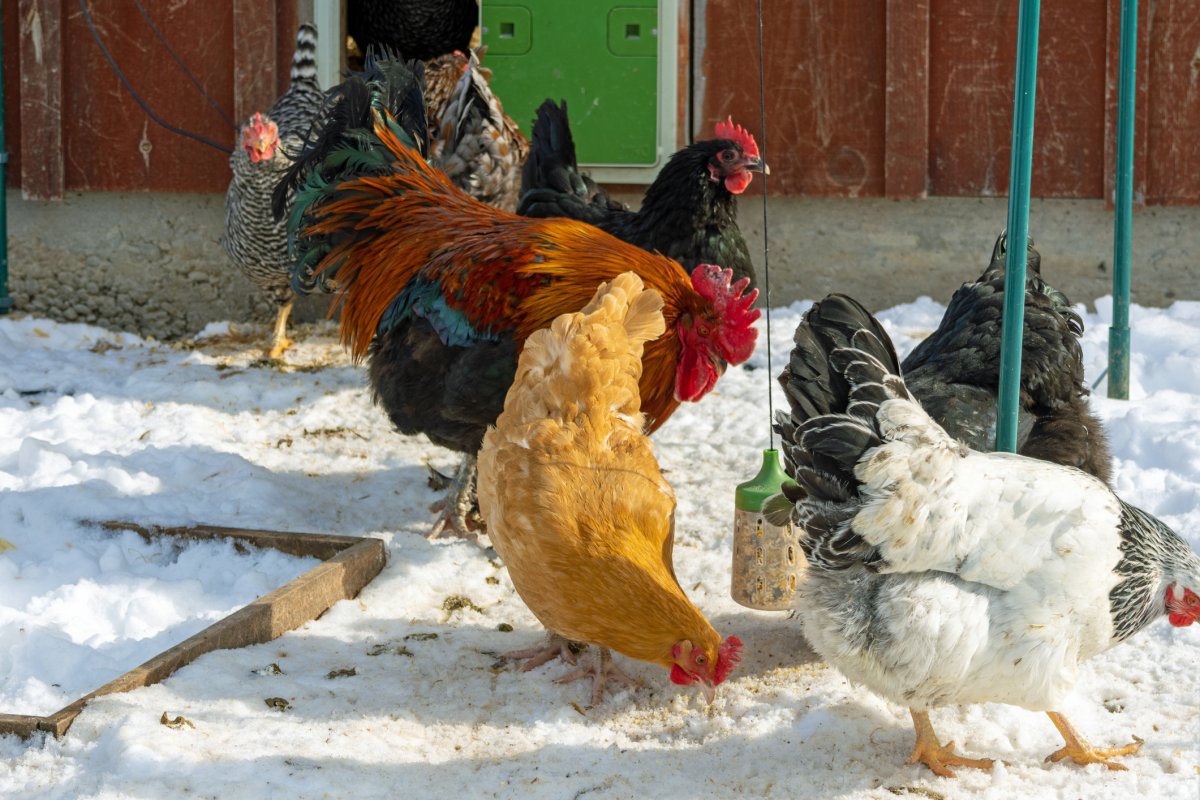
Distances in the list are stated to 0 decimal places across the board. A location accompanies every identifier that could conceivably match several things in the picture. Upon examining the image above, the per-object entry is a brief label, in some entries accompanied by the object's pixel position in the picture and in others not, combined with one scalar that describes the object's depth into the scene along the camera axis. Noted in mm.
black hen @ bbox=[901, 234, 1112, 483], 4008
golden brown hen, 3248
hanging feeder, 4125
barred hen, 7289
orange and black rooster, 4441
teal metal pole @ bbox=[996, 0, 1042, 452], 3324
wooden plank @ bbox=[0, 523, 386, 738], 3233
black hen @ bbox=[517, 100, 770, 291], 5602
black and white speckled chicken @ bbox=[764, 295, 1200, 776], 3018
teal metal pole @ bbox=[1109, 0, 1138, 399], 5715
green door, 8000
